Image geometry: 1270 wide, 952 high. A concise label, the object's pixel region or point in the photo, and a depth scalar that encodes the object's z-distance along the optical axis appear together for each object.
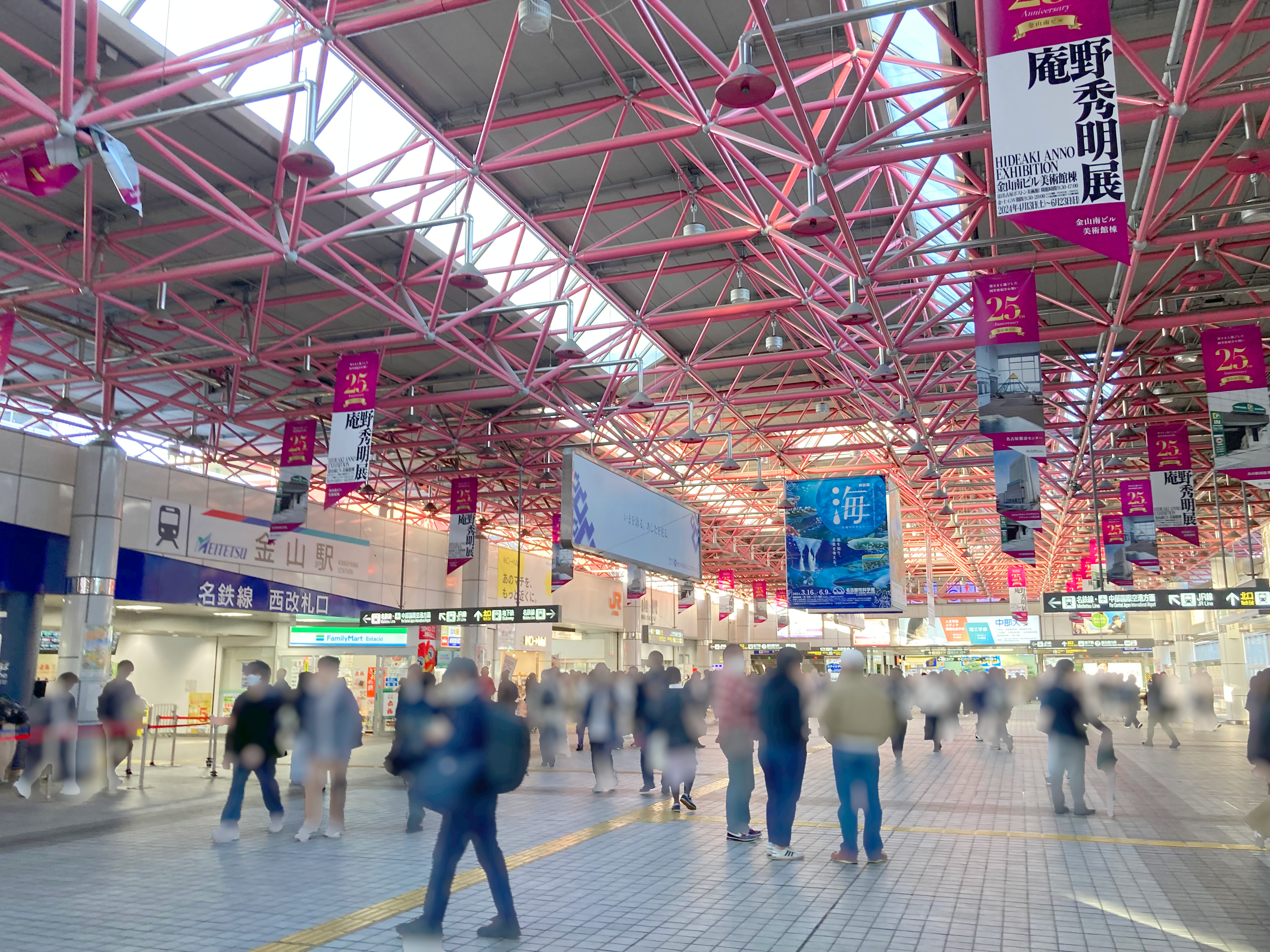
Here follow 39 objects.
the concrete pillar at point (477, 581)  35.03
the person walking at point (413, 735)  7.77
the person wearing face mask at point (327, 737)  10.24
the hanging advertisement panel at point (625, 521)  14.72
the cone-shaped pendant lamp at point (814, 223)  12.70
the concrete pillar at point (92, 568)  18.73
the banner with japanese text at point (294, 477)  21.22
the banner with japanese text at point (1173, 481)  23.27
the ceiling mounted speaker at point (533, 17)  9.99
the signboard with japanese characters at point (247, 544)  24.55
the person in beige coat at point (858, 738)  8.48
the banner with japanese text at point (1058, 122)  7.63
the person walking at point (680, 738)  12.22
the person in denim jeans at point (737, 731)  9.77
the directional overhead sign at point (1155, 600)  22.00
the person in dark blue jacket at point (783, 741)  8.91
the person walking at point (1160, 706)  24.94
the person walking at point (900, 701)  20.38
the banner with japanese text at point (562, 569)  28.53
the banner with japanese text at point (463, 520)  29.19
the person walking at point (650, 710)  13.10
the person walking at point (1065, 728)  11.52
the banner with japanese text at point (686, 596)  38.53
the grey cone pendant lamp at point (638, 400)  20.38
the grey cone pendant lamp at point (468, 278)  14.38
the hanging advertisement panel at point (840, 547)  19.33
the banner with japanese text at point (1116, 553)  31.23
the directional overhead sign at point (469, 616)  22.86
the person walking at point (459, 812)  5.93
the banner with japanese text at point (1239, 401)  16.78
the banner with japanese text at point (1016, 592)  49.59
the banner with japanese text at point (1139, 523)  26.08
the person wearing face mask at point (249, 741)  10.03
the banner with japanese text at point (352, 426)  16.94
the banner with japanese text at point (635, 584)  28.09
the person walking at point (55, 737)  14.70
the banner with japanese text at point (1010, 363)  15.22
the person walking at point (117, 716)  15.34
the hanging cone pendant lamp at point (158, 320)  19.78
